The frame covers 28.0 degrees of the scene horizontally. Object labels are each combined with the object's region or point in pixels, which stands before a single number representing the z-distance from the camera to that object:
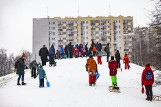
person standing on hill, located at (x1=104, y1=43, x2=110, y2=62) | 31.72
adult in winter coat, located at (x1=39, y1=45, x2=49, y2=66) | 29.45
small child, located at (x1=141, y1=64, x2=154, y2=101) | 16.55
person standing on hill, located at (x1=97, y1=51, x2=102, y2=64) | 30.59
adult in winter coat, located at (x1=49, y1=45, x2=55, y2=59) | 30.20
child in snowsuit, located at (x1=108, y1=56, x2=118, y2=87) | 18.57
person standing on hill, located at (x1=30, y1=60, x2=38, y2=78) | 24.24
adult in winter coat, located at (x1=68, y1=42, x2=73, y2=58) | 36.81
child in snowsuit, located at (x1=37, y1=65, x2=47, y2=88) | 19.83
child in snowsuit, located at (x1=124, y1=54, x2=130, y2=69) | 29.14
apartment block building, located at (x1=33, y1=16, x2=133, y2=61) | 115.31
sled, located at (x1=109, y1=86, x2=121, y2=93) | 18.03
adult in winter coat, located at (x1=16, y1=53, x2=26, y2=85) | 21.16
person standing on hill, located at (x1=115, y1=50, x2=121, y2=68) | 28.48
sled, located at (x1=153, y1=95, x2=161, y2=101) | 16.74
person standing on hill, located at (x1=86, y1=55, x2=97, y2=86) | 19.57
